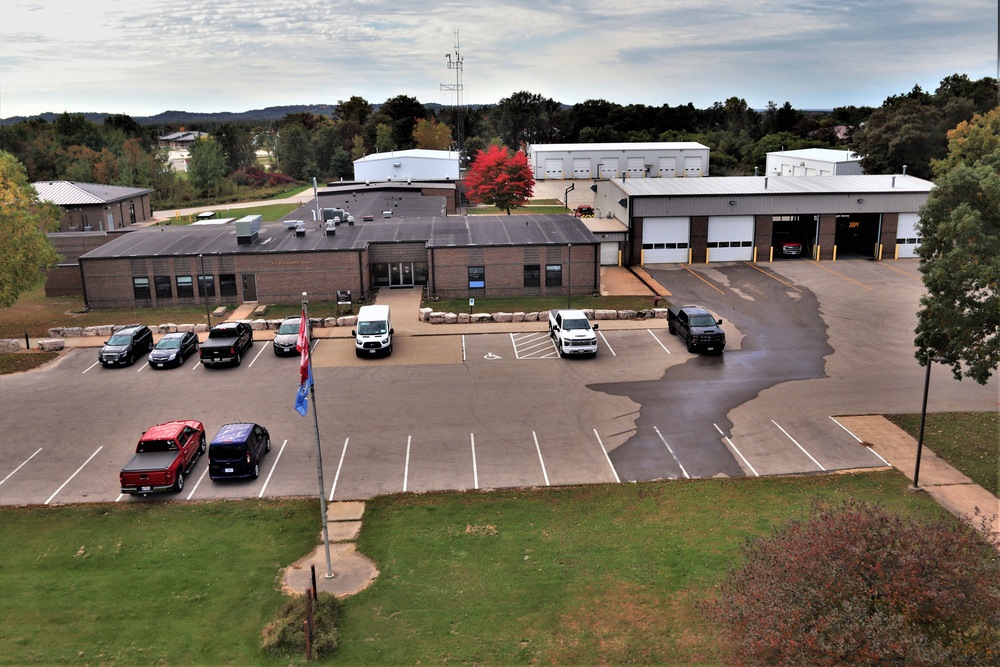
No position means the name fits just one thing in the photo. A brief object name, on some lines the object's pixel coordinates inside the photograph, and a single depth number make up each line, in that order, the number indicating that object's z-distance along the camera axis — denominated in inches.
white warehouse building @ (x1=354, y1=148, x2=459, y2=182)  3946.9
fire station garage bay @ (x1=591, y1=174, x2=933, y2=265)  2177.7
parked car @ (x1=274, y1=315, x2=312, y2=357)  1413.6
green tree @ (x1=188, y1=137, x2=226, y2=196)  4239.7
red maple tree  2878.9
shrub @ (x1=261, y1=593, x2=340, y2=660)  625.3
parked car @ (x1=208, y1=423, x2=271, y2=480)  928.9
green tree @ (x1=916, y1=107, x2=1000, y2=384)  900.0
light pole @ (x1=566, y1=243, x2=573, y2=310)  1737.2
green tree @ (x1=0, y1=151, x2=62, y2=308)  1509.6
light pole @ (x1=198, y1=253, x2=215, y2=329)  1620.3
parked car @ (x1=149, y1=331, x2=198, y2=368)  1363.2
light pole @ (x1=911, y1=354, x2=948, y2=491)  895.7
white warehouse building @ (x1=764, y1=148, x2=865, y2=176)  3304.6
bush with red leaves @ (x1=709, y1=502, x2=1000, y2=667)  410.6
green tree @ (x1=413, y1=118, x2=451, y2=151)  5339.6
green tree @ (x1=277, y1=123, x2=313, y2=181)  5270.7
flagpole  731.4
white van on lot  1401.3
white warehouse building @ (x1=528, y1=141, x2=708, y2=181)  4222.4
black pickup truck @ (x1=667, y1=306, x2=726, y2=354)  1393.9
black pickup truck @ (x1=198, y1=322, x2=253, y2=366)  1350.9
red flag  729.8
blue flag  750.5
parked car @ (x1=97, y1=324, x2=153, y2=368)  1376.7
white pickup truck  1386.6
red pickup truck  896.9
